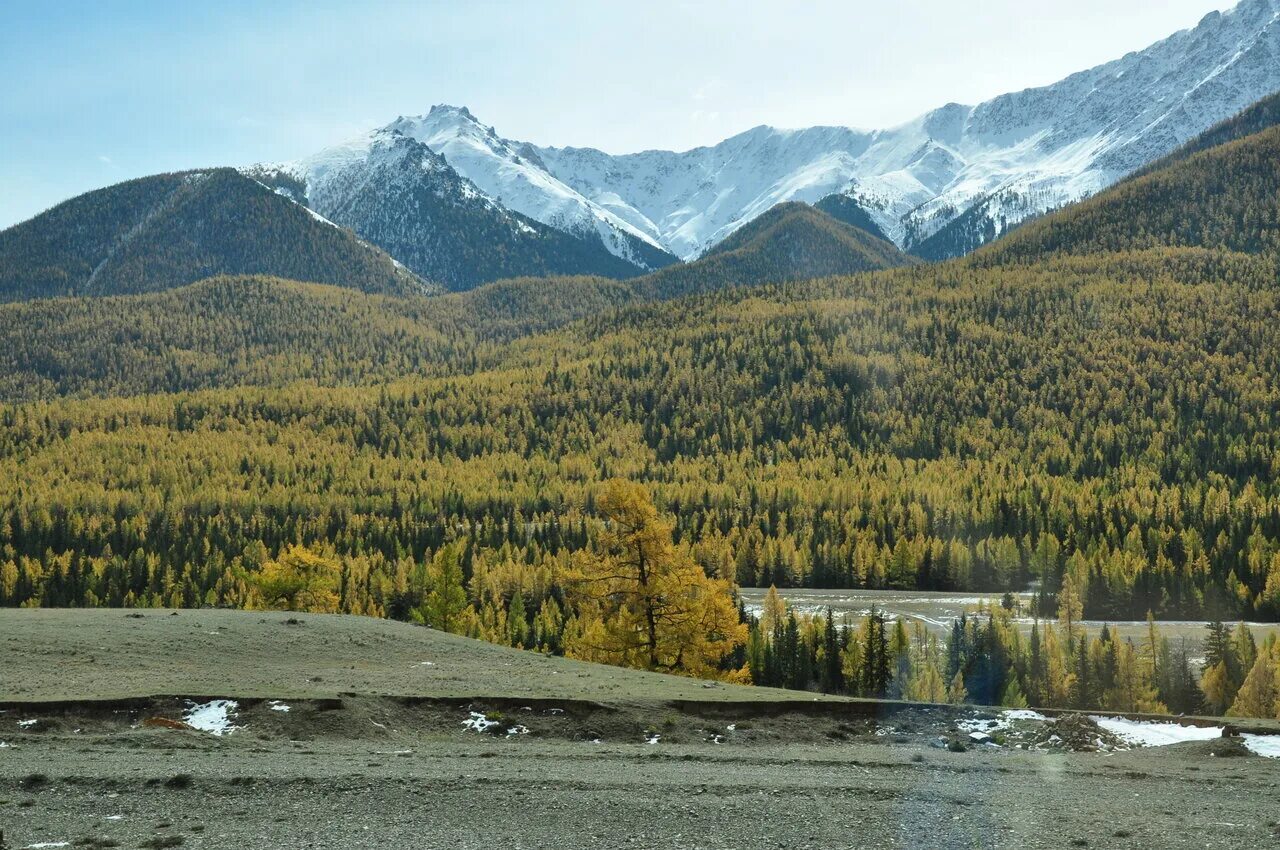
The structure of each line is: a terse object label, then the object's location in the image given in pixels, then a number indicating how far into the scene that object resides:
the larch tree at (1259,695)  81.12
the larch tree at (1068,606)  122.62
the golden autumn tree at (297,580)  94.06
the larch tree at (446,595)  93.06
